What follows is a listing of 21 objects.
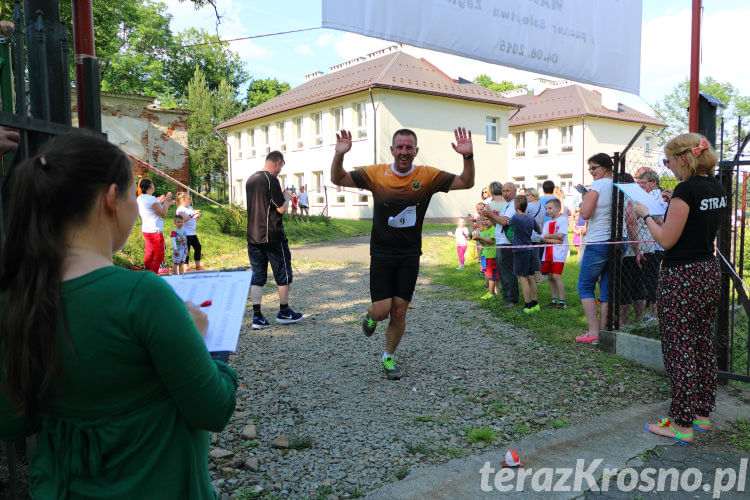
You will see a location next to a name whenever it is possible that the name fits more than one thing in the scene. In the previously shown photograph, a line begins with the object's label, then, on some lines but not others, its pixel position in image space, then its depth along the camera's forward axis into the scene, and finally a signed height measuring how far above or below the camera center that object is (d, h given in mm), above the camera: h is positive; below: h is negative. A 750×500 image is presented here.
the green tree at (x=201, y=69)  50969 +14662
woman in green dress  1227 -303
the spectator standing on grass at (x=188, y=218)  9953 -95
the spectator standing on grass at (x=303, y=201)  25438 +476
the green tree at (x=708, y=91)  51938 +10308
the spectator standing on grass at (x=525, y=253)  7609 -661
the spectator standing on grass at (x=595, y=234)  5770 -311
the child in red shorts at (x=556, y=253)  7793 -687
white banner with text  4220 +1635
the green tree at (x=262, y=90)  56897 +13145
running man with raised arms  4695 +31
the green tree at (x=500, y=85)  59219 +13631
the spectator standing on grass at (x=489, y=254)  8609 -761
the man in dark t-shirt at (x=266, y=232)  6648 -258
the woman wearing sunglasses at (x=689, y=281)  3604 -531
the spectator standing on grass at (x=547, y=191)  8656 +255
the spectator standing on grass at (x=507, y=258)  8023 -761
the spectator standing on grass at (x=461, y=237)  11625 -631
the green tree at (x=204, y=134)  45000 +6702
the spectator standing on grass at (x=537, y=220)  7961 -207
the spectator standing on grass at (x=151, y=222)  8758 -137
